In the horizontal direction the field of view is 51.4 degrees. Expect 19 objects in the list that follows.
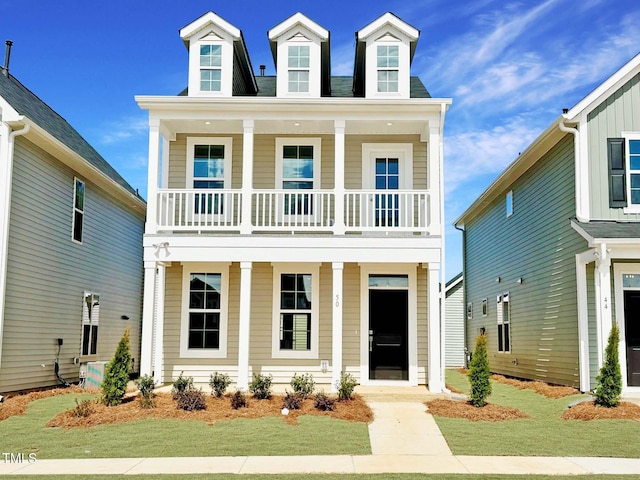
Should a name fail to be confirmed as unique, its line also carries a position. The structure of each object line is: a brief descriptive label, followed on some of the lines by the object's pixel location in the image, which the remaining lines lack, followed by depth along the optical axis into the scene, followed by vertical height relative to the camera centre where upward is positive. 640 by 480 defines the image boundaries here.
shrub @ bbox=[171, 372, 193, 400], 11.91 -1.35
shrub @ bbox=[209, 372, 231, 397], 12.12 -1.35
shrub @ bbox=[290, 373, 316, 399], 11.72 -1.32
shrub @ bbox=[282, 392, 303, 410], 11.12 -1.51
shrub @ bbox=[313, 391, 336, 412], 11.07 -1.52
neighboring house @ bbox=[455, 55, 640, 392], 13.01 +1.61
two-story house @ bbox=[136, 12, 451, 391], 13.59 +2.09
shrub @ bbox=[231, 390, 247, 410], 11.27 -1.52
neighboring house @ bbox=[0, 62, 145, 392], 12.99 +1.45
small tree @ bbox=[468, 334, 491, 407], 11.18 -1.02
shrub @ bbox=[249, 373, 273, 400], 11.98 -1.37
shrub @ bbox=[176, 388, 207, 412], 11.06 -1.51
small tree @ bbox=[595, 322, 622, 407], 11.02 -1.06
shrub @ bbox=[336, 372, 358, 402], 11.78 -1.38
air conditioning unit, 14.81 -1.47
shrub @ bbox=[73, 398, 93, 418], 10.48 -1.59
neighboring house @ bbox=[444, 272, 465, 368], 27.30 -0.42
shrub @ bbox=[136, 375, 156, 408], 11.21 -1.38
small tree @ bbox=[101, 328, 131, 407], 11.28 -1.19
